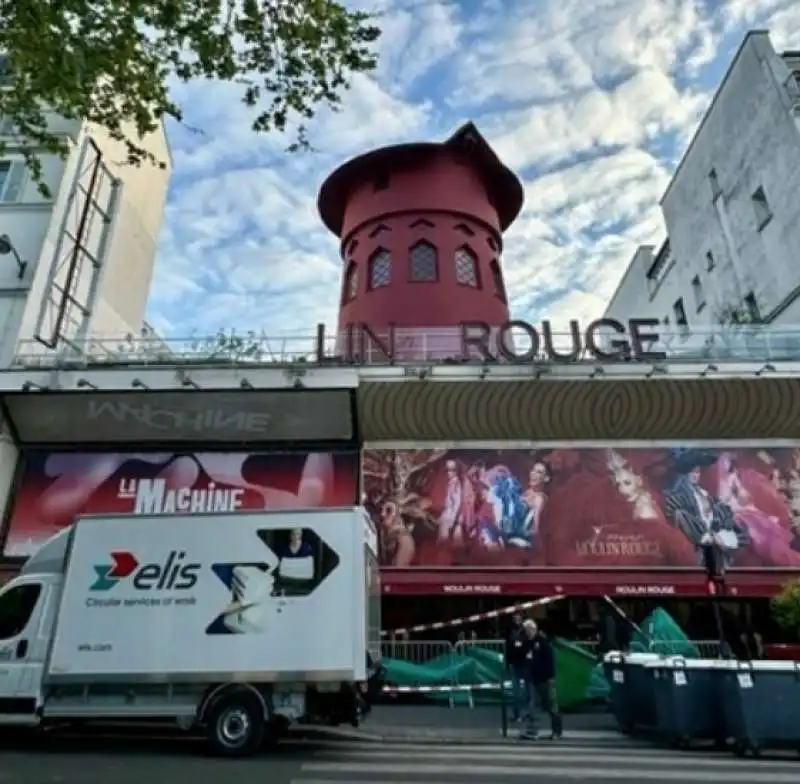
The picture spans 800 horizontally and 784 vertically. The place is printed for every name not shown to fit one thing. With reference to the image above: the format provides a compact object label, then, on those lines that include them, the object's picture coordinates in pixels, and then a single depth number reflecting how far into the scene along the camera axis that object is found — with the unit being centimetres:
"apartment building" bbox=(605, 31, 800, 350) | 1778
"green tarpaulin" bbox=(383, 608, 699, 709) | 1047
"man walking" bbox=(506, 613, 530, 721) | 927
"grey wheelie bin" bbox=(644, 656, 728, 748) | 802
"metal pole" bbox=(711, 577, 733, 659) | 983
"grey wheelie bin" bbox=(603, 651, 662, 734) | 845
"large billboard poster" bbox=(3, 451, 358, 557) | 1428
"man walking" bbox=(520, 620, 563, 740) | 870
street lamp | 1605
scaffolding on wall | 1617
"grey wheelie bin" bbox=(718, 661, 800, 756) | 754
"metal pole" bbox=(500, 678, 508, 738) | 871
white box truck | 718
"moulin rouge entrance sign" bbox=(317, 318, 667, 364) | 1452
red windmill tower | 1853
